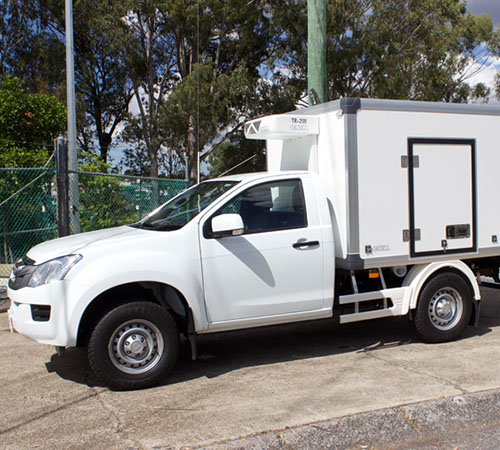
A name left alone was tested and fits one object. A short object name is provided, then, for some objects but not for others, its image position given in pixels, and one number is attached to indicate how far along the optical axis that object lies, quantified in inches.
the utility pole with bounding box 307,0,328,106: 343.0
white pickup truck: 197.2
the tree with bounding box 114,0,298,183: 885.8
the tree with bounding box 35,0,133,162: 932.6
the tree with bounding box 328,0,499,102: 928.9
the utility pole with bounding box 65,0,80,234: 503.2
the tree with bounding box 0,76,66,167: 507.8
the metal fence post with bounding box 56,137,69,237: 320.5
